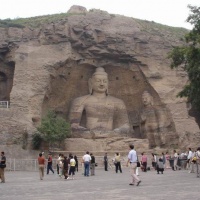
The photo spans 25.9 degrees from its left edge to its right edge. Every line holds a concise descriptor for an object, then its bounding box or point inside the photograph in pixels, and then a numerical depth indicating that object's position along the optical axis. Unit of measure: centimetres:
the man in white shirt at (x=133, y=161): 1520
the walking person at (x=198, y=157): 1932
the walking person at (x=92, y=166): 2284
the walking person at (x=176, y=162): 2711
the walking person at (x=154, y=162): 2717
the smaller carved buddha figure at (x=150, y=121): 3647
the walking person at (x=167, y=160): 2880
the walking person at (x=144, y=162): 2508
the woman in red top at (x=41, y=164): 1941
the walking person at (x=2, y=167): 1806
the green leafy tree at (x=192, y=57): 2236
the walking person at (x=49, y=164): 2324
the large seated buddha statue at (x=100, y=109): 3669
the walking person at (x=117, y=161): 2322
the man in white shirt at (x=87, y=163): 2162
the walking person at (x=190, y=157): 2152
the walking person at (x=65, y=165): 1974
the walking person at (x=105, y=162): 2683
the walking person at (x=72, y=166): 2033
